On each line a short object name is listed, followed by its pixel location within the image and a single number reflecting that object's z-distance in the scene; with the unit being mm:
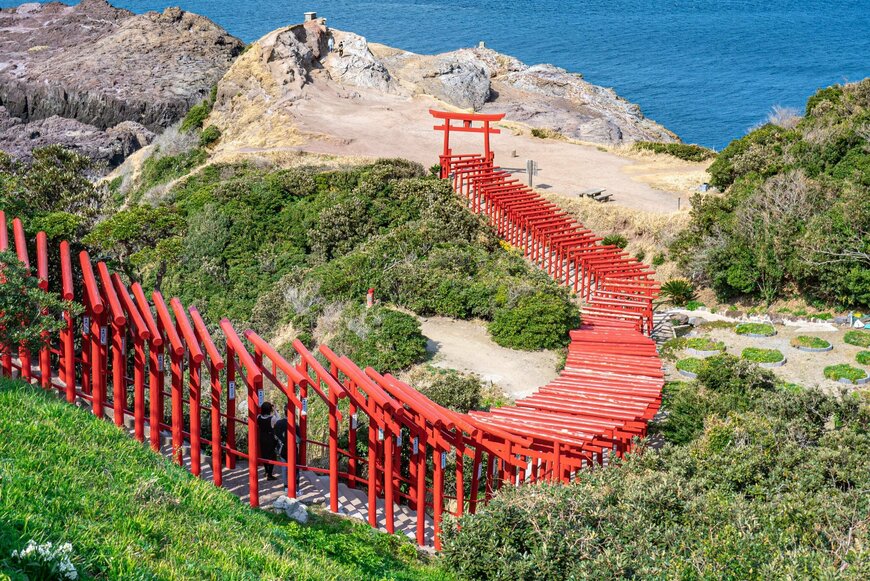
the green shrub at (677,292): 28922
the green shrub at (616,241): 32741
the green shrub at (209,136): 49656
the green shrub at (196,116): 52188
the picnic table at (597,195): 36344
